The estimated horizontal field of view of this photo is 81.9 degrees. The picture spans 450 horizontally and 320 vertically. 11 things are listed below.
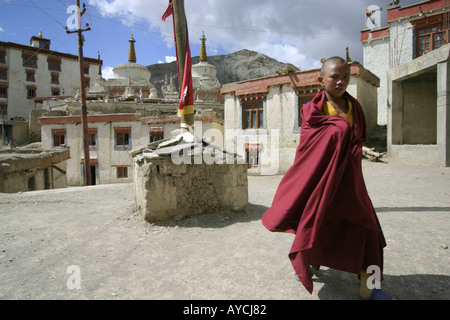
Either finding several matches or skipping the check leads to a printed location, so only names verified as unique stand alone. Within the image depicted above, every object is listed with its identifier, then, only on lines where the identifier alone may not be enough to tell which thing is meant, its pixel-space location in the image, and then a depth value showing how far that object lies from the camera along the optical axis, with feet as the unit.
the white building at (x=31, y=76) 98.89
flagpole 15.33
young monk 5.60
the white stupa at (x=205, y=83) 90.02
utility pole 37.40
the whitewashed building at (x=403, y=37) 48.26
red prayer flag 15.10
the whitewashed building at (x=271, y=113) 41.68
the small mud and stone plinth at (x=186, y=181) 11.95
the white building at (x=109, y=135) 54.85
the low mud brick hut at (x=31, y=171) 26.25
